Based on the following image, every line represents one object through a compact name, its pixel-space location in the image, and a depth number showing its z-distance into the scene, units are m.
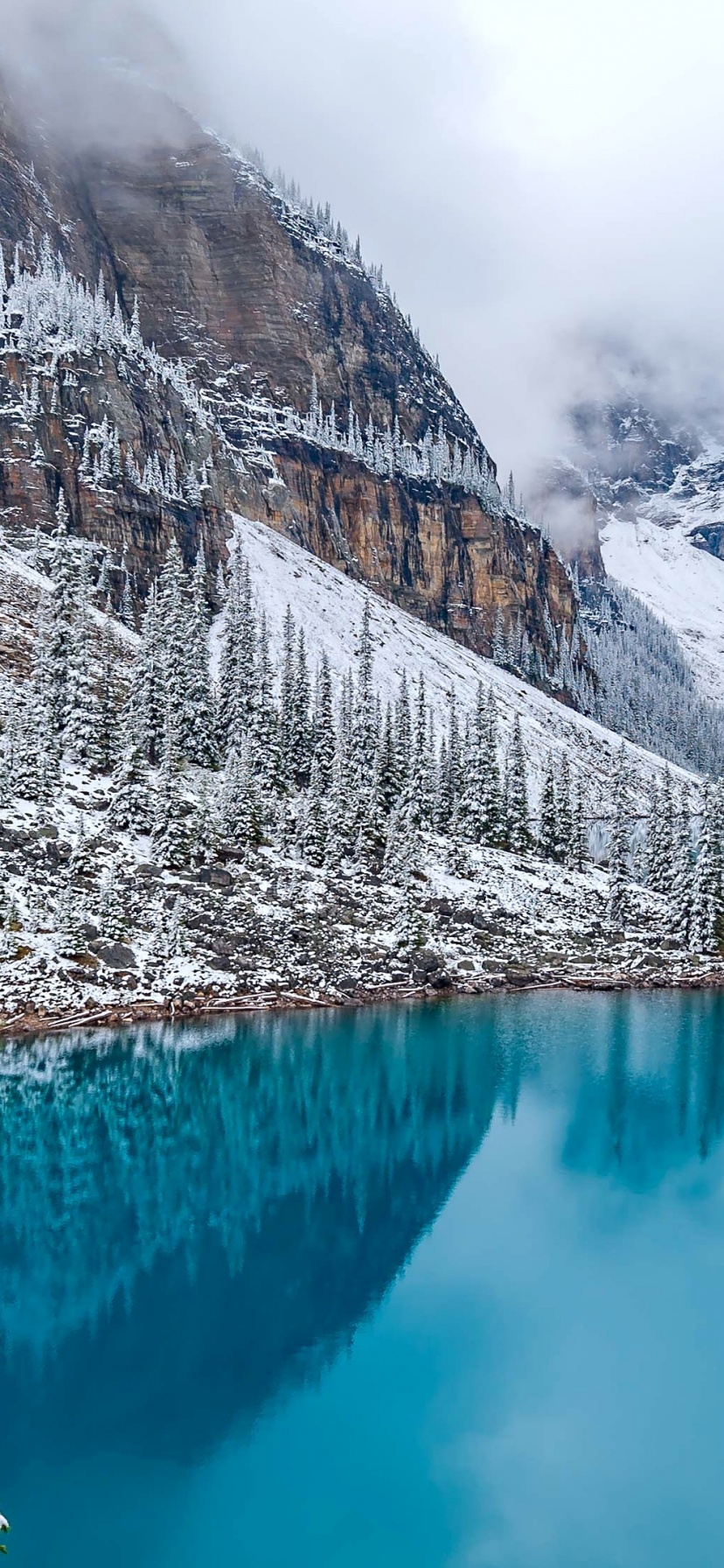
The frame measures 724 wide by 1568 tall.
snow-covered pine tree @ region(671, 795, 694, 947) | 75.94
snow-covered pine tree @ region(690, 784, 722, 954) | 74.75
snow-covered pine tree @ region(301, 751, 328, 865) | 71.88
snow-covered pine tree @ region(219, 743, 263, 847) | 69.44
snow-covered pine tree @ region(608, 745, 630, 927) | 76.50
